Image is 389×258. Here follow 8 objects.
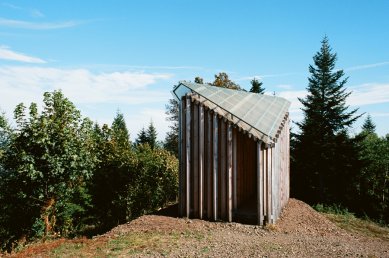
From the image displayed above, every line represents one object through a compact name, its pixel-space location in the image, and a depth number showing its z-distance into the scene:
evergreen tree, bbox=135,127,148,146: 59.19
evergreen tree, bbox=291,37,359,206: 28.80
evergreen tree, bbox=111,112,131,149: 23.09
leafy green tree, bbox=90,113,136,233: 21.56
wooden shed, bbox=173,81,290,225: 11.30
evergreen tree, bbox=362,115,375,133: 67.18
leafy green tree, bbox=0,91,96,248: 13.79
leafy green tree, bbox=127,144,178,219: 21.36
